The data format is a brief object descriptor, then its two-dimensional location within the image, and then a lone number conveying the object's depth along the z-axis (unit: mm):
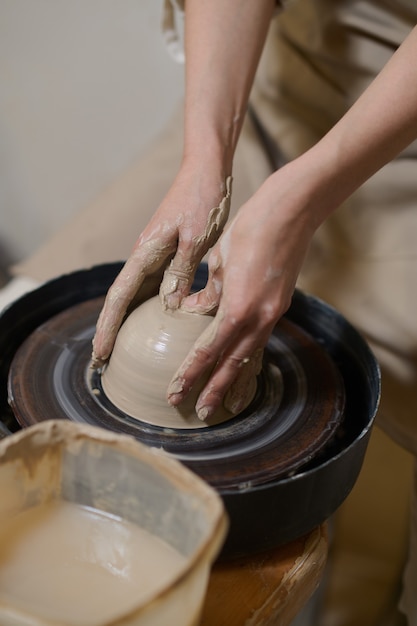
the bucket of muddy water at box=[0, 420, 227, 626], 627
